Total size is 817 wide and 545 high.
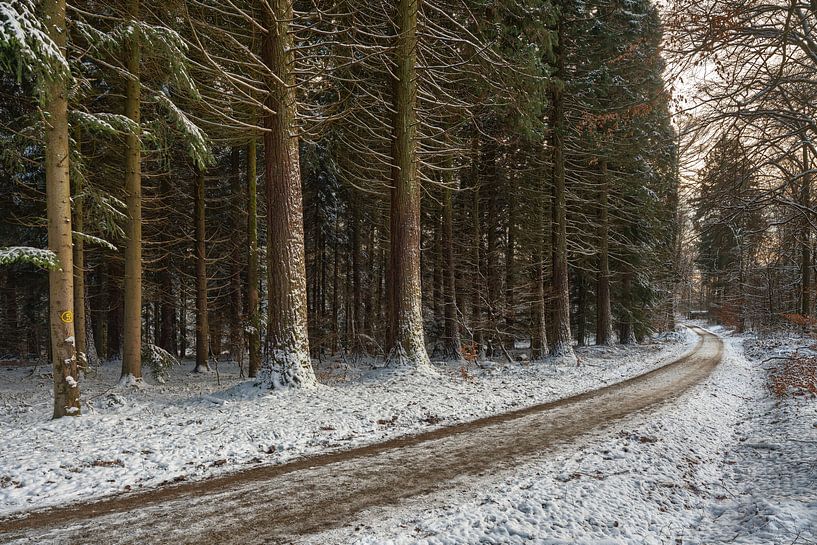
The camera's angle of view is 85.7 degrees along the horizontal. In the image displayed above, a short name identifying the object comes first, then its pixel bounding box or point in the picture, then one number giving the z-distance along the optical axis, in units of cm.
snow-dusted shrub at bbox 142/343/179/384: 1324
